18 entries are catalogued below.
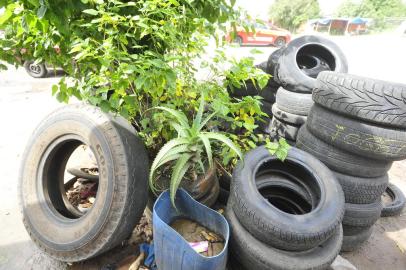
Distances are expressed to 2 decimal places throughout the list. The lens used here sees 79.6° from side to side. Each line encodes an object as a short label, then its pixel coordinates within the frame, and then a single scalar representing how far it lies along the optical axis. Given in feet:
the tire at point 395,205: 8.54
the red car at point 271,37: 45.50
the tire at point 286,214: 4.81
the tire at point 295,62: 9.24
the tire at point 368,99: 5.80
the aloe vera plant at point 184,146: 4.96
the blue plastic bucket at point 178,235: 4.34
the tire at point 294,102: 9.21
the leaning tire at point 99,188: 5.54
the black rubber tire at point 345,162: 6.54
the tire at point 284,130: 9.78
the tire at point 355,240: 7.17
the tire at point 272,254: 4.98
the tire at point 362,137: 5.97
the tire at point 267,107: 11.66
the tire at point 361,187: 6.68
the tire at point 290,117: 9.49
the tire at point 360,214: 6.81
